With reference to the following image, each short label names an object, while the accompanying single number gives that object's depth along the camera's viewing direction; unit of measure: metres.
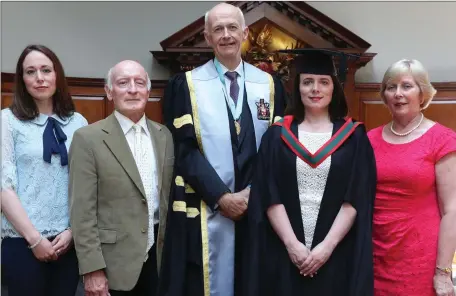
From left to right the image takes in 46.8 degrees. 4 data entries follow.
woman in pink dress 1.99
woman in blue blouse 2.04
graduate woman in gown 1.95
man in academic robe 2.16
